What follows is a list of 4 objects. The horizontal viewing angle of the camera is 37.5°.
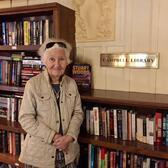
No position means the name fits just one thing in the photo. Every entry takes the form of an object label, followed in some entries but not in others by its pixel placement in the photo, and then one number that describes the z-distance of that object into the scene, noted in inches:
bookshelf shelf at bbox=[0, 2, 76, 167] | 71.2
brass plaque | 68.0
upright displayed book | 73.9
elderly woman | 58.2
